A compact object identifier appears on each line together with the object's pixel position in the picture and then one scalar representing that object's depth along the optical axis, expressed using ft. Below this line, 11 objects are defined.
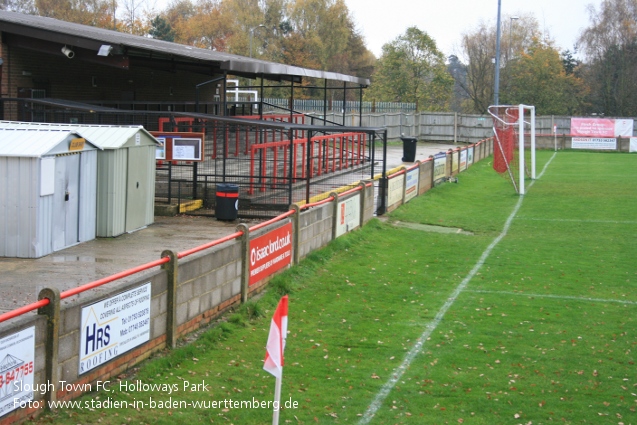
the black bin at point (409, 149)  123.03
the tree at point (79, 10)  233.35
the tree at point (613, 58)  229.45
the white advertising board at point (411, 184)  84.48
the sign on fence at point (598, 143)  184.14
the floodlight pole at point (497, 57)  165.99
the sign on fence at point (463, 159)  121.60
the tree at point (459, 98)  264.52
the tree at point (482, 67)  236.84
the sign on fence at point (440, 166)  100.76
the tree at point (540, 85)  222.07
